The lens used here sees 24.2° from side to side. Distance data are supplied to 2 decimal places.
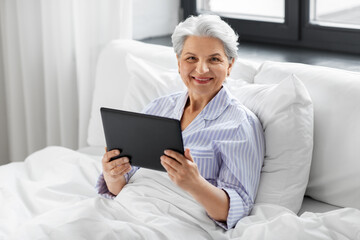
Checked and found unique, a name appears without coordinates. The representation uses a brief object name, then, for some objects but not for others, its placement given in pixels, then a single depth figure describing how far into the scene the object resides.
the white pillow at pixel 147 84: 2.50
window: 2.77
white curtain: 3.00
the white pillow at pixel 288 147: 2.14
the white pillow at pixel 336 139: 2.15
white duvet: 1.94
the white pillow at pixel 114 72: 2.68
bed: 1.96
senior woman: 2.04
